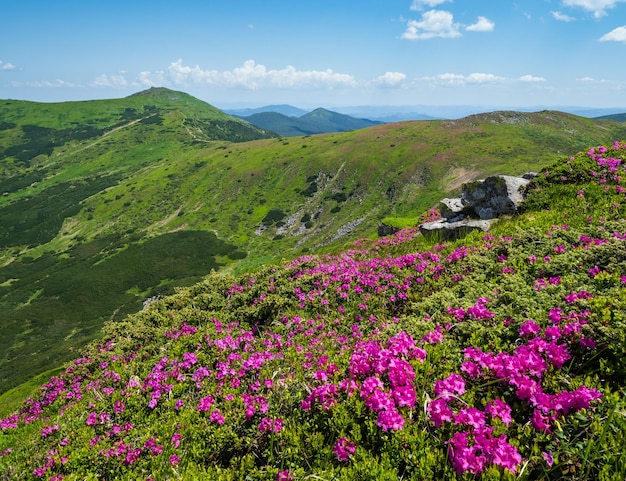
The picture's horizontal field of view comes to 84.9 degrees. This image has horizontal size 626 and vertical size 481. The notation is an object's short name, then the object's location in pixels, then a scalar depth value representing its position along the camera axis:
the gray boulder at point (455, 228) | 16.66
